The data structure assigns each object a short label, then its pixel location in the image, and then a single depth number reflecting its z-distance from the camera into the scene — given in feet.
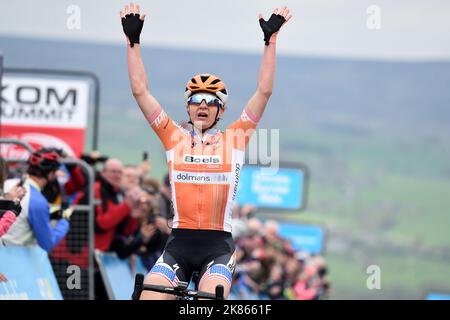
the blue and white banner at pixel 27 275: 40.55
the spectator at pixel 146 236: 48.39
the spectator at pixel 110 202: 47.98
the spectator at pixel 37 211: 40.86
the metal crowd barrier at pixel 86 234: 45.52
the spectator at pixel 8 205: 36.17
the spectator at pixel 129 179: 48.78
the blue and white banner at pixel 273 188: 68.39
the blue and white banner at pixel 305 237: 72.33
